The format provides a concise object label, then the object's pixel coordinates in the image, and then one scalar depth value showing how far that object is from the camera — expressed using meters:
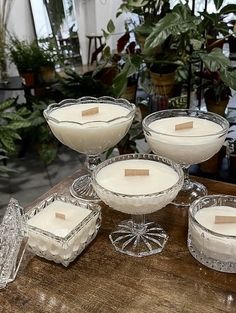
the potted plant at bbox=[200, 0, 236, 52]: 1.52
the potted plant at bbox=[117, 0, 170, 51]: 1.65
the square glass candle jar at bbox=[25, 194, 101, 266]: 0.76
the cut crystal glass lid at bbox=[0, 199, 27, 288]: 0.75
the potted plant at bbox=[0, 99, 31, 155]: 2.41
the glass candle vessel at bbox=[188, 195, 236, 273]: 0.70
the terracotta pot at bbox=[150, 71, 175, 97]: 1.73
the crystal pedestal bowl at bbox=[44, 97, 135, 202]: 0.95
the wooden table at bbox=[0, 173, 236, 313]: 0.67
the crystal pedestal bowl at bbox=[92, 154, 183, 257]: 0.75
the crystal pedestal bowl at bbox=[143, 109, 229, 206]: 0.92
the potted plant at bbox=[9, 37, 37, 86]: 3.08
